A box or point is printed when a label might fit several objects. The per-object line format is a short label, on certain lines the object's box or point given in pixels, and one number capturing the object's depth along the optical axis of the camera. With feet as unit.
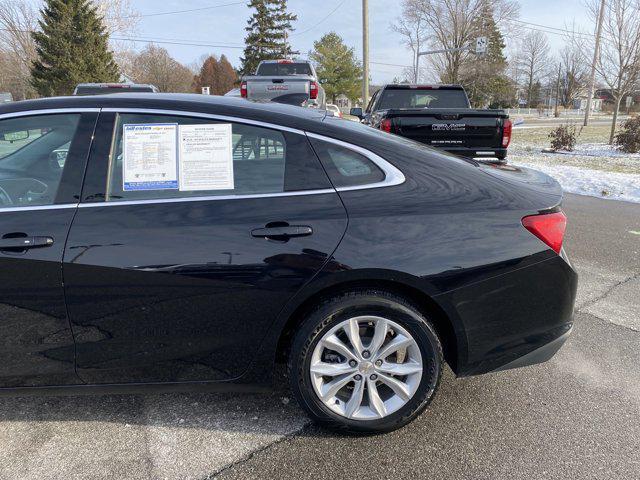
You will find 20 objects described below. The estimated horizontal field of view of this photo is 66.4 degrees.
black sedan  7.36
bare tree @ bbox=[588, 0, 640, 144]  56.34
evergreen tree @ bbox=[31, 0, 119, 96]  104.88
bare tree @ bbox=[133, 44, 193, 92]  166.61
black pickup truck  22.34
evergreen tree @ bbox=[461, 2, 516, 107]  115.65
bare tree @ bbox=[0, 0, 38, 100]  109.40
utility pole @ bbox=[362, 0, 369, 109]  61.26
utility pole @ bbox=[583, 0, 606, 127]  61.11
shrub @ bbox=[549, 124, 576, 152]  53.83
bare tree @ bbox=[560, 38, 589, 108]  160.10
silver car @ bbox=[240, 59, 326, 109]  34.76
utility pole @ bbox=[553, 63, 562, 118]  174.70
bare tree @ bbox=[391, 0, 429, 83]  119.14
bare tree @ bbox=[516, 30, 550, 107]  189.67
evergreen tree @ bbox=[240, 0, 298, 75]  201.98
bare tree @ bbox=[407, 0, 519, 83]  114.32
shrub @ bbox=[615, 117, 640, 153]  49.85
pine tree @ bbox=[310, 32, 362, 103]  198.08
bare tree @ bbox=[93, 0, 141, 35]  112.06
